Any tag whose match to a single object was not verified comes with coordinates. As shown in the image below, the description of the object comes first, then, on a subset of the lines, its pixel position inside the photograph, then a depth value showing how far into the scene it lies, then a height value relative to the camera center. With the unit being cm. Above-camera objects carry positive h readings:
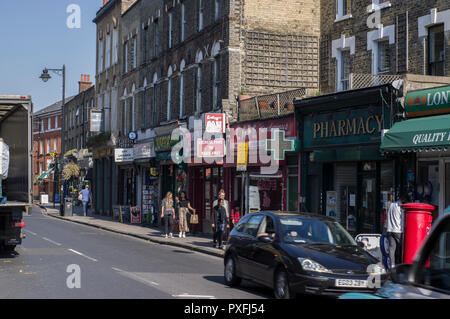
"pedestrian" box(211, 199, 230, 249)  2228 -145
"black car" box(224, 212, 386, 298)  1070 -134
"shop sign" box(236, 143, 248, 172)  2025 +64
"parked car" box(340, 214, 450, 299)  504 -70
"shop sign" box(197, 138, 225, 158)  2742 +118
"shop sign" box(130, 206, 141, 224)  3733 -213
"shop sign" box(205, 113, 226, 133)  2706 +217
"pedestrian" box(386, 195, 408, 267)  1558 -114
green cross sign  2338 +113
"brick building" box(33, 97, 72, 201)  8112 +428
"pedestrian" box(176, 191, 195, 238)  2672 -127
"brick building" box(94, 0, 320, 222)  2762 +513
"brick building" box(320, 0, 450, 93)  1947 +441
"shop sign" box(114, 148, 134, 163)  3941 +128
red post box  1205 -84
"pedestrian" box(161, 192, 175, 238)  2706 -129
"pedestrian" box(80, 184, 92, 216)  4553 -142
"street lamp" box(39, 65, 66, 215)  4691 +682
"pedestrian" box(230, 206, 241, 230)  2434 -137
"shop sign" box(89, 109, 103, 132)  4688 +386
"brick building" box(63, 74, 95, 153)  5984 +567
